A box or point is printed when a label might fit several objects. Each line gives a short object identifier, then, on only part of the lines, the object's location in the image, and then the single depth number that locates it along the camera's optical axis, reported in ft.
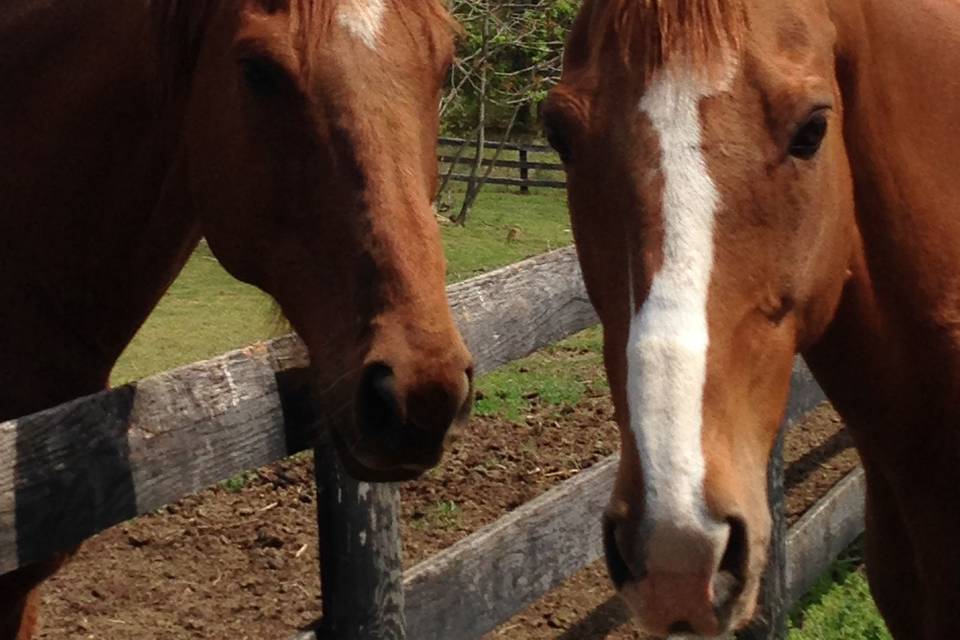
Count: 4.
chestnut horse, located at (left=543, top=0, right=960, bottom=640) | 5.39
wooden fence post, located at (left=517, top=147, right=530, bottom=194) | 75.61
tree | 52.30
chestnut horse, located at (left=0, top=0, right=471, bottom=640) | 6.85
